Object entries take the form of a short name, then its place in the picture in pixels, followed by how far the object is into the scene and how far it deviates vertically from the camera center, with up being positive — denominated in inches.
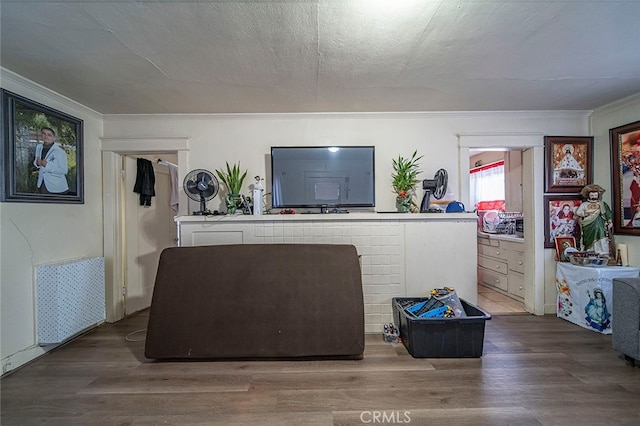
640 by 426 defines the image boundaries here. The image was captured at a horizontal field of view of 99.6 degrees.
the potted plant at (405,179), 114.8 +14.0
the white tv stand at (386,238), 108.6 -11.2
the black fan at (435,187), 115.3 +9.8
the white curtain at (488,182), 182.2 +19.5
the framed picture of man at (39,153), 84.2 +21.0
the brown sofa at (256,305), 85.1 -30.3
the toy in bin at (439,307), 89.8 -33.3
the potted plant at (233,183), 111.4 +12.6
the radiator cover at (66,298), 91.7 -30.7
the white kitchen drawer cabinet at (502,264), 138.9 -31.1
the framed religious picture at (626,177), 106.7 +12.8
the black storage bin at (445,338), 86.4 -41.1
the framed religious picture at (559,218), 123.0 -4.2
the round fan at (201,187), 108.7 +10.2
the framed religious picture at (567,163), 123.1 +20.9
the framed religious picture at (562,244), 120.3 -15.8
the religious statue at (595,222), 112.7 -5.7
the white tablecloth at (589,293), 102.3 -33.6
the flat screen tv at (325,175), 116.8 +15.7
